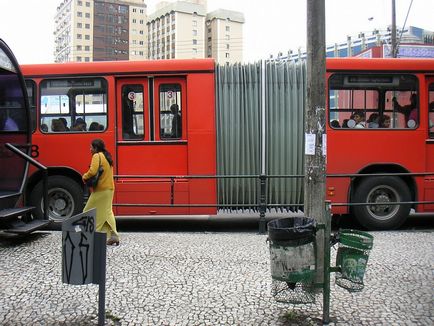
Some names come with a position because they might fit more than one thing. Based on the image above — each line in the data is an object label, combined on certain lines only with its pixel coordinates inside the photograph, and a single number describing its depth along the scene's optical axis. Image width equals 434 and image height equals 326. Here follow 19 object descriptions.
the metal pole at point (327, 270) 4.34
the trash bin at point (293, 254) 4.20
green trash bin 4.31
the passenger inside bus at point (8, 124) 8.64
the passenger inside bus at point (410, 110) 9.05
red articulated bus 8.95
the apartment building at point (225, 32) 101.76
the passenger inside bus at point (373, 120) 9.02
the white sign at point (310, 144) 4.83
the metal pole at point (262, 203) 8.25
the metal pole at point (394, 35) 23.59
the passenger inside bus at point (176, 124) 9.09
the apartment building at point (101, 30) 109.62
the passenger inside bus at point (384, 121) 9.03
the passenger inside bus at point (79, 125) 9.10
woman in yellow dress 7.25
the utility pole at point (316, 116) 4.82
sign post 4.27
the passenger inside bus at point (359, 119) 9.02
